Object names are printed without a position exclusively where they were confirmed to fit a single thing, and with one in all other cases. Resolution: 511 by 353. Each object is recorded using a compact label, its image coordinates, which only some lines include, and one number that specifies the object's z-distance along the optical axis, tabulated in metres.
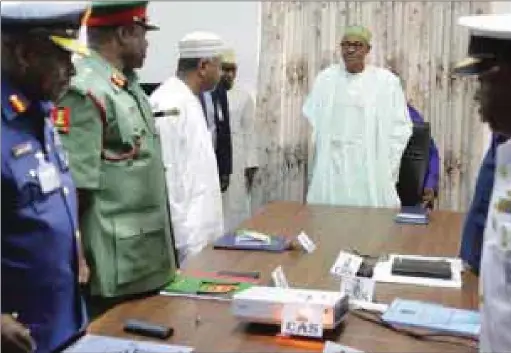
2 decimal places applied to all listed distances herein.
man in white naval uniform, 1.41
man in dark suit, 4.23
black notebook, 2.21
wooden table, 1.68
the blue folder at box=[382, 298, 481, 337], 1.76
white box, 1.68
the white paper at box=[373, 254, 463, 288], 2.14
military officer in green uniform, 1.90
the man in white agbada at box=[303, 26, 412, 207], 4.04
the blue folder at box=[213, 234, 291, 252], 2.50
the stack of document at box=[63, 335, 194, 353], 1.58
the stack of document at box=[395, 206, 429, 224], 3.02
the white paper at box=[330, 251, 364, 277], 2.19
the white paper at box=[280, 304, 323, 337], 1.68
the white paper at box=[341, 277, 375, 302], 1.95
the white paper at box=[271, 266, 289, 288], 1.99
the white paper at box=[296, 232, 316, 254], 2.51
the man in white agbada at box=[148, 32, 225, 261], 2.89
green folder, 1.99
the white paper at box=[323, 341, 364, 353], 1.58
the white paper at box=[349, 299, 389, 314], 1.89
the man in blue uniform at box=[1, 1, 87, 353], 1.55
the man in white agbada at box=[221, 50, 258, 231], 4.51
